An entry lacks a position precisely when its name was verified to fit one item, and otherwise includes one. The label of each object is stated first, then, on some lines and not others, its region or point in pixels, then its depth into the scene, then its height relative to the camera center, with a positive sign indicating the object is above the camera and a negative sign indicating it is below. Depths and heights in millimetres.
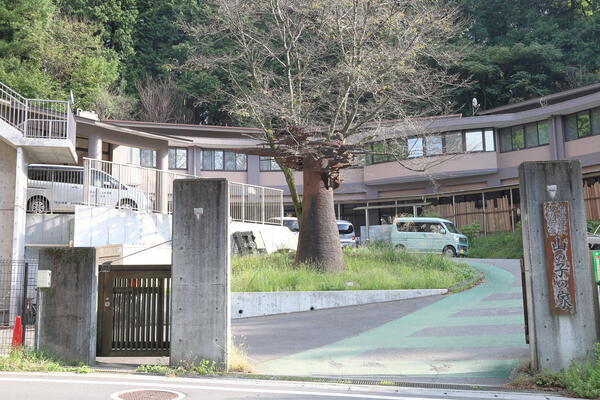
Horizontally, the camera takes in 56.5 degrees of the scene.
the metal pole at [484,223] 30391 +2531
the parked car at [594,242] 16375 +758
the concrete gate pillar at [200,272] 8734 +45
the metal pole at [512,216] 29359 +2785
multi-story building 29531 +6624
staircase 16531 +4601
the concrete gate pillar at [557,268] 7977 -2
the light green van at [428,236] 25875 +1626
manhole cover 6962 -1502
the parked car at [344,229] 27095 +2195
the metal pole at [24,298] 9659 -336
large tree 17000 +6380
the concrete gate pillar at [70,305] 9141 -439
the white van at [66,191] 18047 +2868
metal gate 9375 -619
